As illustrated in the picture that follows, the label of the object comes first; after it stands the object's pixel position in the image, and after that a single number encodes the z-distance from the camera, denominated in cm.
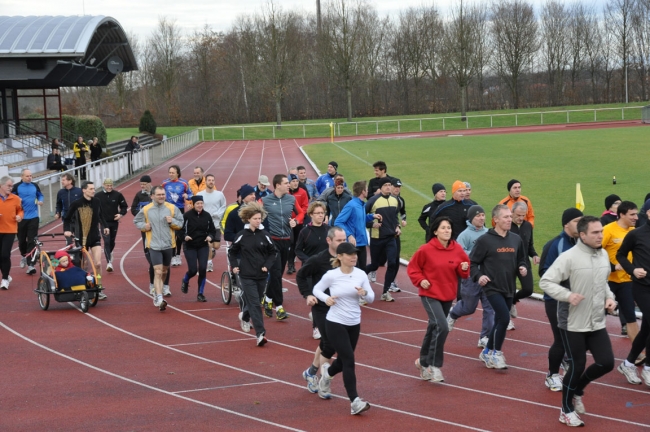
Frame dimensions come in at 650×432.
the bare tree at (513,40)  8706
